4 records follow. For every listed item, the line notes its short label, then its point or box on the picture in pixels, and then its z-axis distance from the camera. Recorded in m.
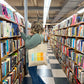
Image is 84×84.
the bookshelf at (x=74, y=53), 2.14
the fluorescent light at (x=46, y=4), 3.89
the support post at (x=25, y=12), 2.71
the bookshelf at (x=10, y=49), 1.44
